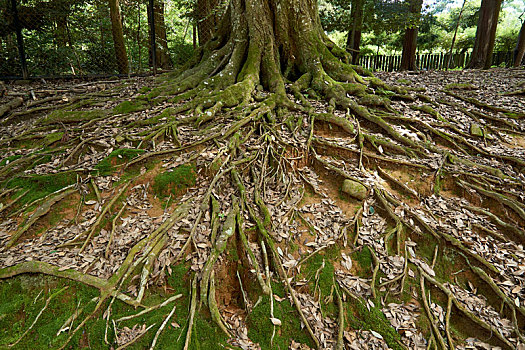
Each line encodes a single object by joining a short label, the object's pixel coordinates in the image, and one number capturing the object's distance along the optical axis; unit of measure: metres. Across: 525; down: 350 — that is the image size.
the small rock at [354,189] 3.80
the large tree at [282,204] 2.83
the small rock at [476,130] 5.04
